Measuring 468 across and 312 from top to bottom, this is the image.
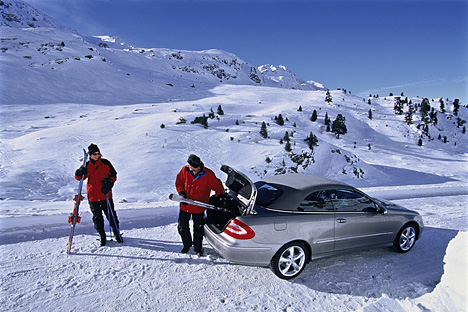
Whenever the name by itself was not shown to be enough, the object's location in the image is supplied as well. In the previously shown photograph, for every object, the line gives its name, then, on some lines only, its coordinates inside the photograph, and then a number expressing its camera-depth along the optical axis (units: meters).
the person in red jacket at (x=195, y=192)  4.18
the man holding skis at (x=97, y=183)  4.39
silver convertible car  3.50
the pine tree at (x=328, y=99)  35.89
